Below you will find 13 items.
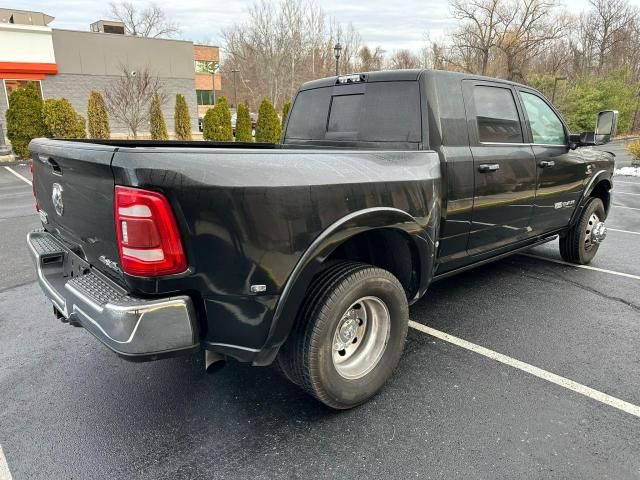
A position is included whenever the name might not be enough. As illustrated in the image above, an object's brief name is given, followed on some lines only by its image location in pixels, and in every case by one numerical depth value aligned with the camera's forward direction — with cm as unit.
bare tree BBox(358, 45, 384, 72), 5620
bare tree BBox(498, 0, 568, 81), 3022
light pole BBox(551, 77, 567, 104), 2874
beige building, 2214
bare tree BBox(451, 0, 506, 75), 3042
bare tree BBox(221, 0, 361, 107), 3794
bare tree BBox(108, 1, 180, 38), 6125
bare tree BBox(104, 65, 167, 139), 1967
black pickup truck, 196
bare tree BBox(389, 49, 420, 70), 6091
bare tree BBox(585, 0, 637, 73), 3928
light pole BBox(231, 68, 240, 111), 4727
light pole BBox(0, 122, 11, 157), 1682
